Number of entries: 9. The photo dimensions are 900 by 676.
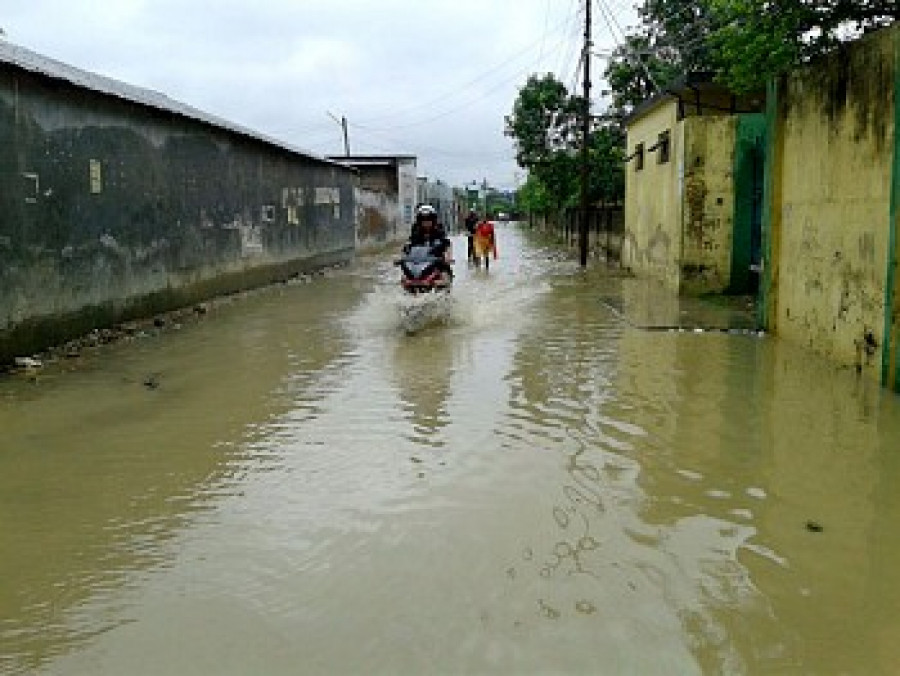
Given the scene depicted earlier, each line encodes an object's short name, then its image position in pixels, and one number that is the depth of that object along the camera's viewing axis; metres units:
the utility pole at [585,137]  24.35
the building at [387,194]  37.66
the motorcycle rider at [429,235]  13.11
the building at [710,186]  14.81
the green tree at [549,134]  35.56
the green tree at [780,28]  11.16
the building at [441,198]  62.65
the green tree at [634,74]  25.95
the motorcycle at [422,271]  12.59
